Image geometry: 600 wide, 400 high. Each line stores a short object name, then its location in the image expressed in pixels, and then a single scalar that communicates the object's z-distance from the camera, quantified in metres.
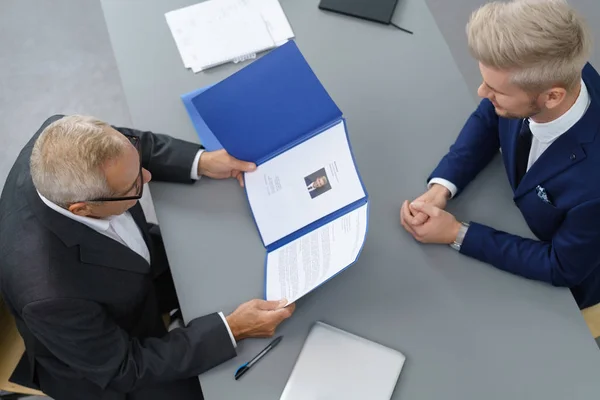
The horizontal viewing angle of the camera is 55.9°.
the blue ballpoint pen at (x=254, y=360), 1.26
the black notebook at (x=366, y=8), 1.77
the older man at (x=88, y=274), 1.25
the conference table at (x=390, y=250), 1.24
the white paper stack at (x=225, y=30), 1.73
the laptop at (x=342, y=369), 1.22
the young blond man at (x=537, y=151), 1.17
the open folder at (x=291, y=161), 1.35
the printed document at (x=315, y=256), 1.26
